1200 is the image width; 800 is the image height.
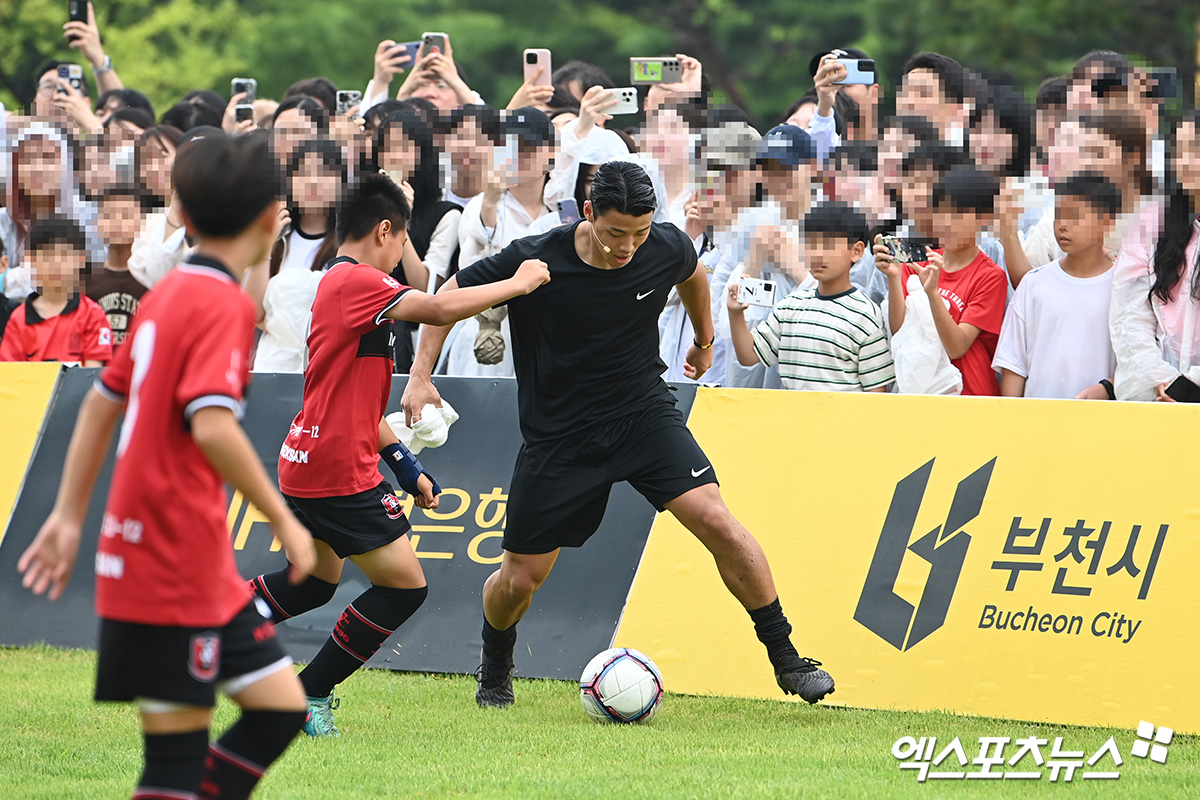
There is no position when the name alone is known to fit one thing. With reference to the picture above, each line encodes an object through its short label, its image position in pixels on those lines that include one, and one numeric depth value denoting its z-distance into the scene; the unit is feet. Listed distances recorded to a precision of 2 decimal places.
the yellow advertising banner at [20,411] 58.08
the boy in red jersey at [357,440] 38.63
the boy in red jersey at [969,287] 47.93
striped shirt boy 48.32
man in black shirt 40.88
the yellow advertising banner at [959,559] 40.98
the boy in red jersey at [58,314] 59.26
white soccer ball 41.37
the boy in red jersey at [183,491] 23.79
